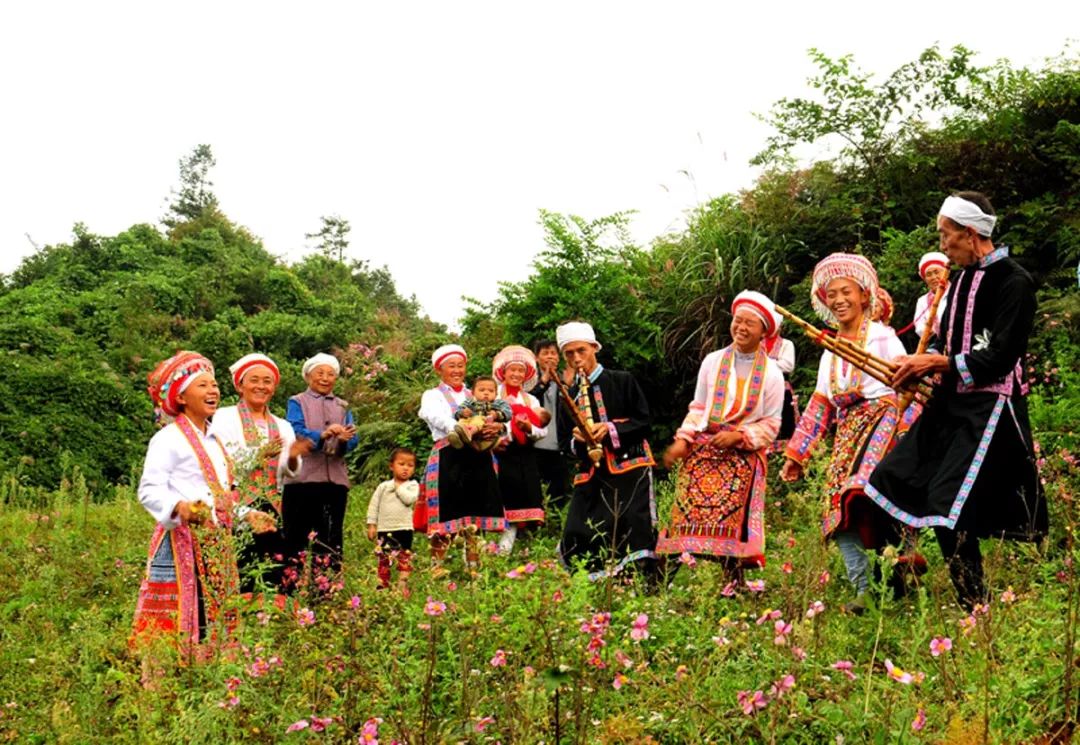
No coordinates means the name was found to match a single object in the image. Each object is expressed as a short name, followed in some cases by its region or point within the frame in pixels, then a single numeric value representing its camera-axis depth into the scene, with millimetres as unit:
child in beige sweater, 8531
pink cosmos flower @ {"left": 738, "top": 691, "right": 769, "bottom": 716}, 2707
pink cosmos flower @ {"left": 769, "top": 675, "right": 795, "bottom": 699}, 2631
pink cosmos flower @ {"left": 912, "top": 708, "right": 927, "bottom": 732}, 2670
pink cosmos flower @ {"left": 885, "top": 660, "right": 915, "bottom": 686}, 2572
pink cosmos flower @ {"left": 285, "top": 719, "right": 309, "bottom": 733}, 2918
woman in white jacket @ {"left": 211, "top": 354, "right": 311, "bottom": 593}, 6719
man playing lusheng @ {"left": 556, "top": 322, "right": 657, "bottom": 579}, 6652
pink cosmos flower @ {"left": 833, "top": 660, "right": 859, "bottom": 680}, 2787
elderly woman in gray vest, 7695
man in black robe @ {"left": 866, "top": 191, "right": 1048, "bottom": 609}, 4867
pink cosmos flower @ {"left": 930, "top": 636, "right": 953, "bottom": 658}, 2737
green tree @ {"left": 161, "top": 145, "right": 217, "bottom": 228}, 40469
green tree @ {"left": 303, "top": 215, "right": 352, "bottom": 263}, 39062
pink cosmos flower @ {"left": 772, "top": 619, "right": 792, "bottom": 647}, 2793
